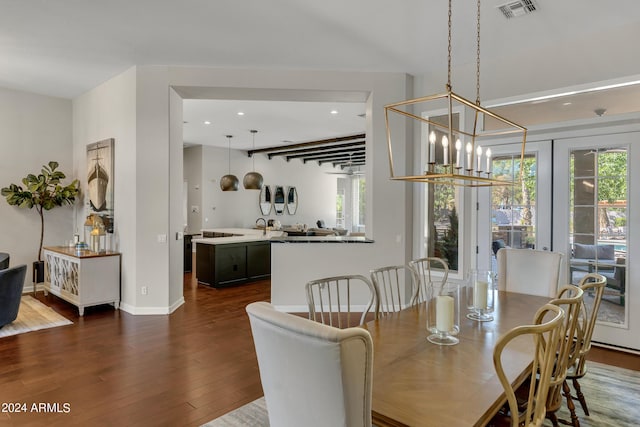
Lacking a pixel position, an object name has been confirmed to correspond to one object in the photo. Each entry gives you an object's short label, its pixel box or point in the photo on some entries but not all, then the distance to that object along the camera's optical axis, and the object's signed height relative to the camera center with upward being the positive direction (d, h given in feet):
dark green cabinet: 20.66 -3.15
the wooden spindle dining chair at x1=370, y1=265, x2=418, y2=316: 15.61 -3.29
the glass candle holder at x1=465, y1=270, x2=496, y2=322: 7.47 -1.72
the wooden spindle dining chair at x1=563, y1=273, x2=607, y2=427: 6.85 -2.58
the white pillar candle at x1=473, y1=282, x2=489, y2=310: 7.50 -1.72
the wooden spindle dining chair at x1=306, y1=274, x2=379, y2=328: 14.88 -3.86
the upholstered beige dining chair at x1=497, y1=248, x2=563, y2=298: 9.79 -1.70
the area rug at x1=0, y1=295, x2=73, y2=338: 13.53 -4.33
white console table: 15.35 -2.94
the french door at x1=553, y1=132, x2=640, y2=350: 11.76 -0.37
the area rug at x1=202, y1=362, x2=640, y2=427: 7.97 -4.46
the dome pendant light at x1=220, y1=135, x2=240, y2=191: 28.45 +1.81
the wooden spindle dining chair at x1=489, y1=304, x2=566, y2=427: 3.89 -1.72
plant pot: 18.92 -3.23
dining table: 4.04 -2.15
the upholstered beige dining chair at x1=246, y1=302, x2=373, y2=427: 3.33 -1.50
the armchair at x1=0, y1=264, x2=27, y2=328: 12.85 -2.94
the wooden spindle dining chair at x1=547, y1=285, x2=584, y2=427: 5.49 -2.17
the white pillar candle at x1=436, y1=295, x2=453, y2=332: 6.03 -1.67
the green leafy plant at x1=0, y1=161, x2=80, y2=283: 18.17 +0.68
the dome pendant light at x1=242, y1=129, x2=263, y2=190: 27.55 +1.91
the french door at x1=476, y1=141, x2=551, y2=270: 13.20 +0.06
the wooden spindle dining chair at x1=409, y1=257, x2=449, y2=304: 15.69 -2.60
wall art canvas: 17.13 +1.28
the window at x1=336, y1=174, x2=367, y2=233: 48.67 +0.58
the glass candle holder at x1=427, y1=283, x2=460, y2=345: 6.03 -1.84
